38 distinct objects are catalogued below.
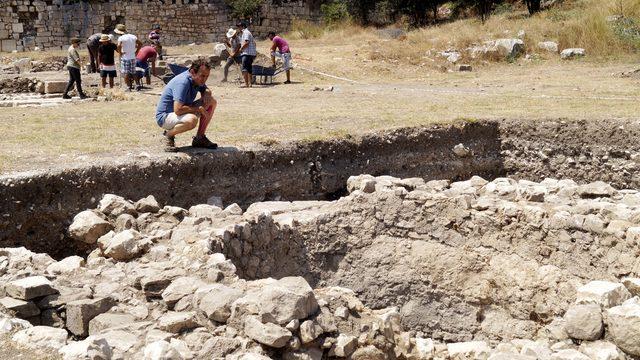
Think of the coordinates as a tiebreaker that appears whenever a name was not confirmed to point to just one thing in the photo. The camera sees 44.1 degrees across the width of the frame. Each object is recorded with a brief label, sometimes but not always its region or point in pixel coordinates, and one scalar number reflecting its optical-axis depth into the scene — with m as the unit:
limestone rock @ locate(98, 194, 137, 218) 7.44
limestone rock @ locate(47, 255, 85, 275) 6.11
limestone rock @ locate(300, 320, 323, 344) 5.02
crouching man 8.81
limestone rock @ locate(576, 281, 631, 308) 5.78
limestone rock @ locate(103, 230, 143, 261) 6.52
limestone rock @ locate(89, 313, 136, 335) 5.07
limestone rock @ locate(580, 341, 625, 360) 5.30
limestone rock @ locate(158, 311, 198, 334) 5.02
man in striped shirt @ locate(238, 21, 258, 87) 17.97
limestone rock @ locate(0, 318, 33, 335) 4.75
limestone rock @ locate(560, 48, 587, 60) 20.75
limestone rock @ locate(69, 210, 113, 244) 7.23
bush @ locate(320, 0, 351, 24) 31.36
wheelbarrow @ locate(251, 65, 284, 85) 18.81
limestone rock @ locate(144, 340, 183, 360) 4.38
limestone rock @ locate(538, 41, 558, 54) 21.30
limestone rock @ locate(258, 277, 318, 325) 4.96
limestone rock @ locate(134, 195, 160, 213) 7.54
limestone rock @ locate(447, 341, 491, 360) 5.83
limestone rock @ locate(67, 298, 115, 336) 5.17
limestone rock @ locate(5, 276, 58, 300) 5.33
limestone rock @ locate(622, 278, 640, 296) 6.29
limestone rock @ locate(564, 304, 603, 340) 5.62
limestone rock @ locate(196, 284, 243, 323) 5.13
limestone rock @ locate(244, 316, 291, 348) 4.86
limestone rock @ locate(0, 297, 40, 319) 5.20
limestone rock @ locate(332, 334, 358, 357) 5.22
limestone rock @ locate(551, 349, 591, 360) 5.10
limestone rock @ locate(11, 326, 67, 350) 4.51
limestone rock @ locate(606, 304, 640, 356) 5.35
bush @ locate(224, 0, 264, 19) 31.12
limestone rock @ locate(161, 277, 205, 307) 5.46
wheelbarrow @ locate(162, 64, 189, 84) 13.77
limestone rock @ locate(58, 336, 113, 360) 4.19
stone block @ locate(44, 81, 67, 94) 17.41
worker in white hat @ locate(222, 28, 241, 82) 19.20
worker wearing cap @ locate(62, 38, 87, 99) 15.64
